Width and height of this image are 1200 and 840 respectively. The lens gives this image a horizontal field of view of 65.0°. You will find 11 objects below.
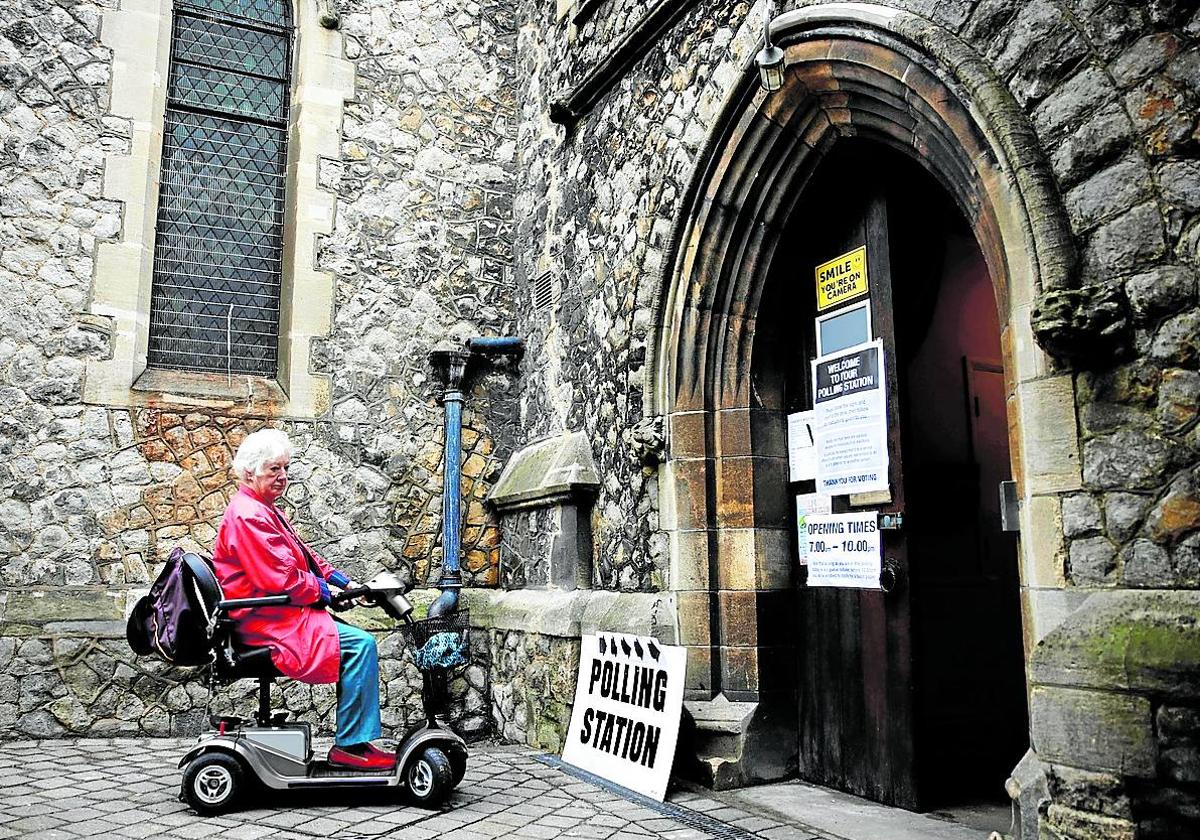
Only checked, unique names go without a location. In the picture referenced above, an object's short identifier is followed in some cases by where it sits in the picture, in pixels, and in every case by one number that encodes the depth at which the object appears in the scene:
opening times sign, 4.10
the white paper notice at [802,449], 4.54
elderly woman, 3.80
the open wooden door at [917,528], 3.99
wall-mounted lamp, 4.10
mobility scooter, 3.72
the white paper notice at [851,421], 4.11
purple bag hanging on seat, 3.69
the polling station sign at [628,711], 4.11
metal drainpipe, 6.34
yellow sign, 4.32
